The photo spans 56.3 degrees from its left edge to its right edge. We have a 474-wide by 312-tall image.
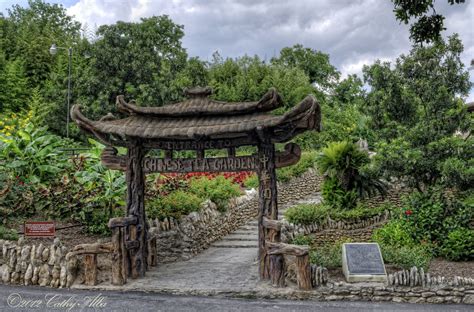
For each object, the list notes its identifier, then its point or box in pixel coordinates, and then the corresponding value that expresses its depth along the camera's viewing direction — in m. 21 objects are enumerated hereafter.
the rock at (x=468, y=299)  8.12
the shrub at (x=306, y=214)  12.62
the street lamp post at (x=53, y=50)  21.66
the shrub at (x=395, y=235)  10.67
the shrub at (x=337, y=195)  13.94
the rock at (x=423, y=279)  8.34
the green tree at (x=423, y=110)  10.85
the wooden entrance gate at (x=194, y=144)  8.81
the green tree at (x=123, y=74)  26.12
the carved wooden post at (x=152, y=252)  10.72
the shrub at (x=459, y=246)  9.91
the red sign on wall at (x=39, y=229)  10.56
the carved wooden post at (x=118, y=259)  9.19
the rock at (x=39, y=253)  9.69
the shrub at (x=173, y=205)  12.21
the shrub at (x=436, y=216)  10.62
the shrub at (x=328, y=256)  9.39
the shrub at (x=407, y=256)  9.12
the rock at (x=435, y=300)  8.16
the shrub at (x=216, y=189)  14.79
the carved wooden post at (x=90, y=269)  9.23
